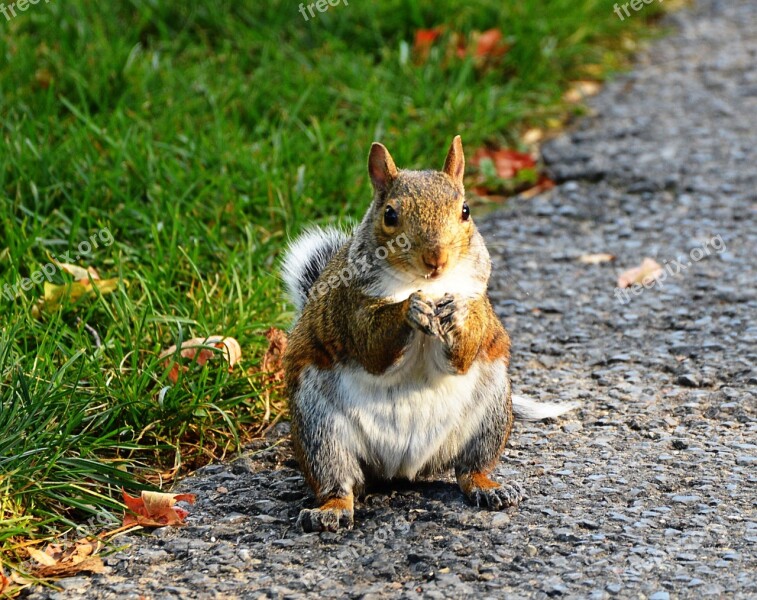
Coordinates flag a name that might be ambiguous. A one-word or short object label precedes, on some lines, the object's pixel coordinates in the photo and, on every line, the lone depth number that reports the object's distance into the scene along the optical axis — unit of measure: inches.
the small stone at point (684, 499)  230.7
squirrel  215.0
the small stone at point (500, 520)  224.1
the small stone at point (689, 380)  291.3
